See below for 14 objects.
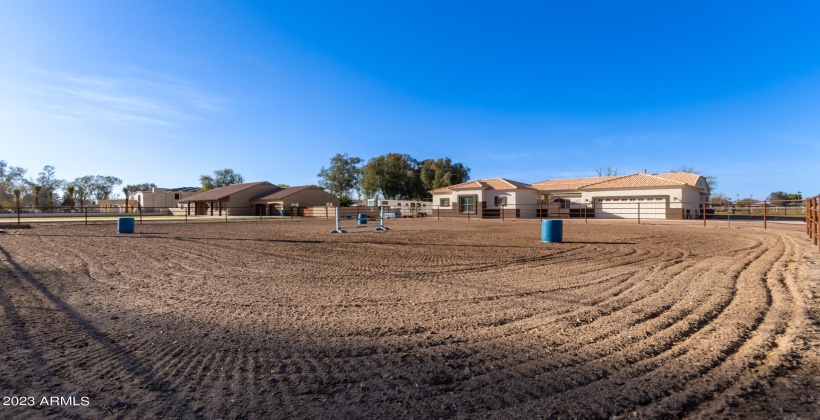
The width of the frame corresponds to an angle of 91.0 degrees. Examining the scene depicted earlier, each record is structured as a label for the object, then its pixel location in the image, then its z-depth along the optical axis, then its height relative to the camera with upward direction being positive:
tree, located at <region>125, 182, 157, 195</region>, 101.23 +6.16
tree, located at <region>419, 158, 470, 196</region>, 62.72 +6.31
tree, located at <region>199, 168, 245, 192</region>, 75.31 +6.30
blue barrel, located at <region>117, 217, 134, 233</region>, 17.23 -0.59
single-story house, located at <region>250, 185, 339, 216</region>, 49.97 +1.61
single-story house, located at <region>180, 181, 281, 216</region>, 50.44 +1.71
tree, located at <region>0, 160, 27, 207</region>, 59.88 +4.63
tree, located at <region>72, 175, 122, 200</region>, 91.81 +5.95
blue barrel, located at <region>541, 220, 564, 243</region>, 13.08 -0.59
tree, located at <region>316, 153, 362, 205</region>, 70.31 +6.46
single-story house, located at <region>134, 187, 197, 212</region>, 65.38 +2.35
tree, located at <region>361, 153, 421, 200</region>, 63.41 +5.45
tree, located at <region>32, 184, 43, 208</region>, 59.73 +2.85
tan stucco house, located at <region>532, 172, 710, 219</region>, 31.58 +1.50
